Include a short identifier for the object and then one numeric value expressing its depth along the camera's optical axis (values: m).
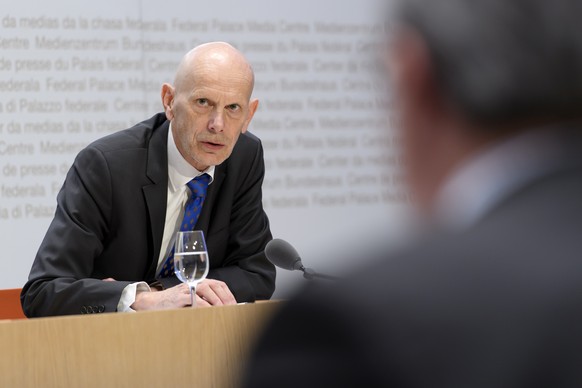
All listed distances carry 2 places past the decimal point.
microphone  5.07
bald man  5.94
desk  3.95
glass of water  5.05
